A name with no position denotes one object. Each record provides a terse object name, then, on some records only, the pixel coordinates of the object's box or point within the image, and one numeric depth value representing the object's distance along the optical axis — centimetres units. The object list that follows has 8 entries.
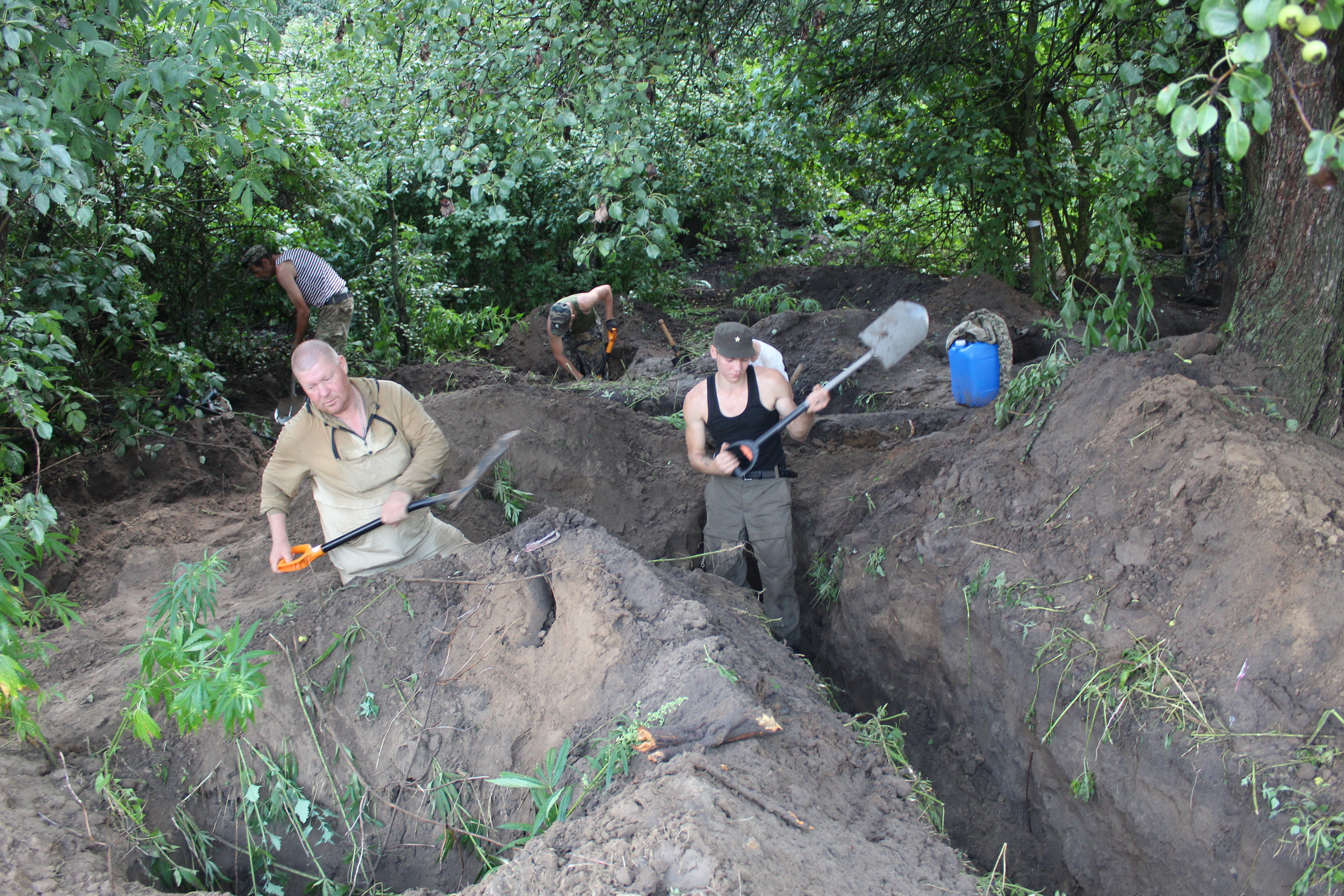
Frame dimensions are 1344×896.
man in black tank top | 481
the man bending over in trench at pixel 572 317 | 859
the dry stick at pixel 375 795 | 294
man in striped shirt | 746
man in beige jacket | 396
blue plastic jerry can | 643
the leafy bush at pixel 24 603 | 274
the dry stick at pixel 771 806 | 235
